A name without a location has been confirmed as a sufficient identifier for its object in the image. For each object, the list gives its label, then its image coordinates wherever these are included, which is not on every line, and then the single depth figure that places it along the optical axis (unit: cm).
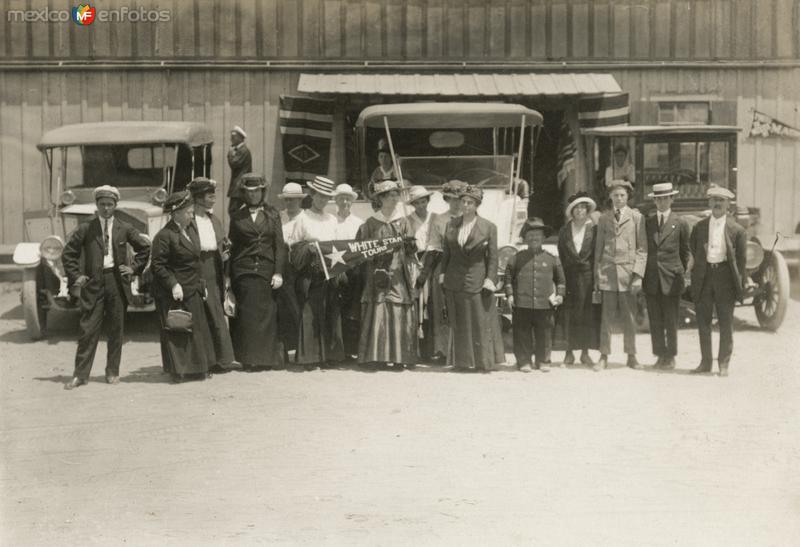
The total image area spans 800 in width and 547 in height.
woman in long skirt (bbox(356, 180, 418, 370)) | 804
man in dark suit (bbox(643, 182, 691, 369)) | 812
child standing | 805
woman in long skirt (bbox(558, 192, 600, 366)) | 830
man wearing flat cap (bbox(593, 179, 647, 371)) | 816
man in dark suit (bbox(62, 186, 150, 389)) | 746
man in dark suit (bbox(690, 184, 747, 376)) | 788
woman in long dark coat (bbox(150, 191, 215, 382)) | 762
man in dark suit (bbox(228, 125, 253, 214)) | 1113
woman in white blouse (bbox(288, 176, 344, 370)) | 813
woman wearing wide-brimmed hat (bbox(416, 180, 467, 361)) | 823
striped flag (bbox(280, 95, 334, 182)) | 1288
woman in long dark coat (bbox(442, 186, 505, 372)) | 791
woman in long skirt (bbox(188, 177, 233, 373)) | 784
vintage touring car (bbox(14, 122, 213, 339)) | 1034
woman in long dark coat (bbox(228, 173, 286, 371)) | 804
